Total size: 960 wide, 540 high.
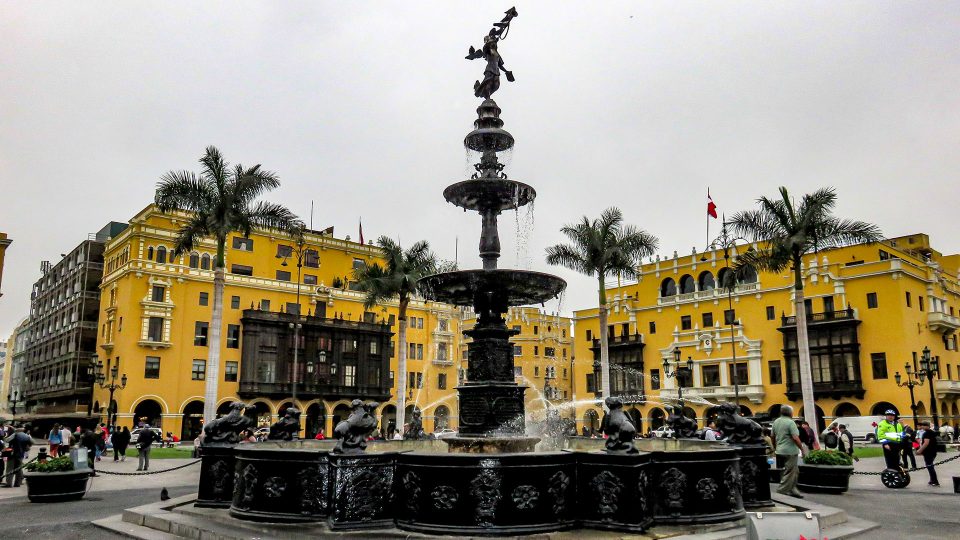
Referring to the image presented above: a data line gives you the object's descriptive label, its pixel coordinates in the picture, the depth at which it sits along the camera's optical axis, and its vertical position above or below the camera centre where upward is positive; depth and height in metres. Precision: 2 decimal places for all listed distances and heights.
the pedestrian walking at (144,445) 22.47 -1.86
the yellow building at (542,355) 72.06 +3.80
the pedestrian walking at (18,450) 17.31 -1.58
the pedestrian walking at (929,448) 15.99 -1.46
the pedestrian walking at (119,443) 27.92 -2.24
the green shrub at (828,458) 14.28 -1.51
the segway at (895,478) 15.85 -2.16
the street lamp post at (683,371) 54.08 +1.30
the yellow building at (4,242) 45.38 +10.02
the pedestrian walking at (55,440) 21.98 -1.66
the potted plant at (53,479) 13.24 -1.79
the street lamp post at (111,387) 39.09 +0.17
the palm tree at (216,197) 30.08 +8.66
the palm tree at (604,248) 34.78 +7.34
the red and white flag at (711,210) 53.91 +14.29
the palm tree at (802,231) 28.94 +6.87
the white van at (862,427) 42.25 -2.54
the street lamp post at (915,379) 42.25 +0.53
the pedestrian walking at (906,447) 18.52 -1.75
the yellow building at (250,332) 51.22 +4.79
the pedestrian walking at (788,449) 12.29 -1.14
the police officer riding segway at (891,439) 17.50 -1.37
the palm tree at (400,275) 39.16 +6.78
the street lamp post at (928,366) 32.38 +1.04
